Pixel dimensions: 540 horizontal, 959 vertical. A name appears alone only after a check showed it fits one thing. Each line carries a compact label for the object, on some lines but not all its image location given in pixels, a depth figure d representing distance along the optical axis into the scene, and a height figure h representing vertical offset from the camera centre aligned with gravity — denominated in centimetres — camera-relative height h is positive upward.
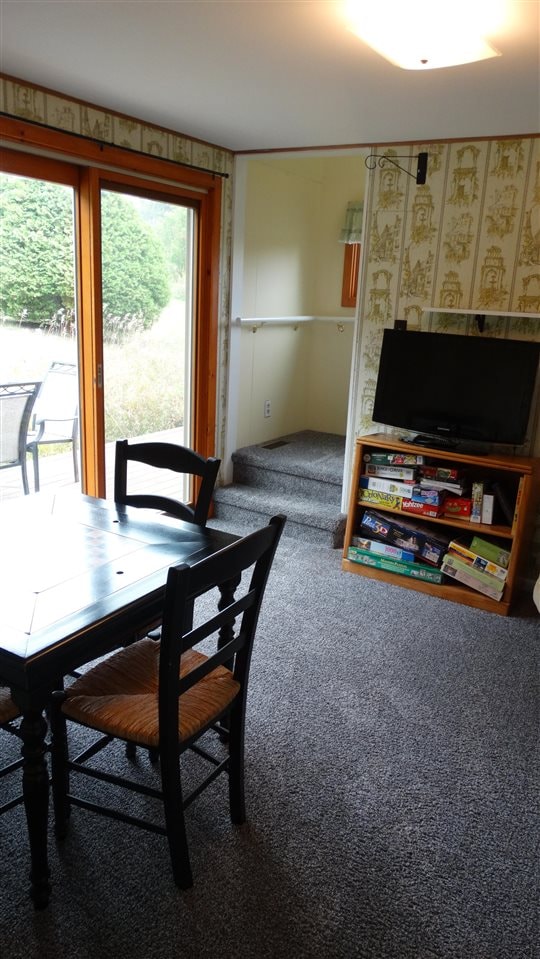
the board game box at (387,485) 369 -90
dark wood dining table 149 -71
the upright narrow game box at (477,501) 350 -90
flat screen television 340 -34
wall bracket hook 364 +84
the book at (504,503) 344 -89
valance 517 +70
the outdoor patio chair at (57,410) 351 -55
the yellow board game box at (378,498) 374 -98
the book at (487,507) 346 -92
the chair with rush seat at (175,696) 156 -101
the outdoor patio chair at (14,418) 332 -57
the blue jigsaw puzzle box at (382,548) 373 -126
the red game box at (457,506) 356 -95
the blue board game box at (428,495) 360 -91
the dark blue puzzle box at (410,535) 365 -115
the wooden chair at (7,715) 168 -100
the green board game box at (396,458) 365 -75
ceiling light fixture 196 +86
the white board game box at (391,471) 368 -82
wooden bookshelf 333 -98
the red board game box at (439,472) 357 -79
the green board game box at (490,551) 344 -114
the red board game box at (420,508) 362 -99
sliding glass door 322 +3
